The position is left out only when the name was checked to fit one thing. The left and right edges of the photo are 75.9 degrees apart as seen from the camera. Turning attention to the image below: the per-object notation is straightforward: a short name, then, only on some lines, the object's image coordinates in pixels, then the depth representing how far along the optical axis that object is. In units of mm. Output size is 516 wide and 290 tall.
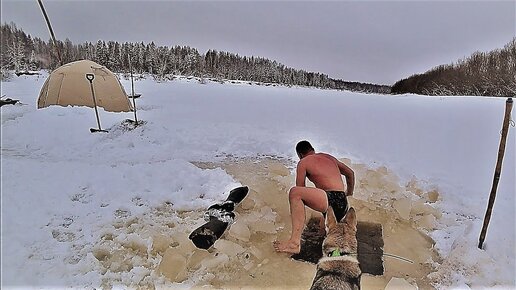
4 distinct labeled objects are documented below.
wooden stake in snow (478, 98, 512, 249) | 1896
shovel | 4355
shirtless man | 2014
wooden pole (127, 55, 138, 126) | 5102
